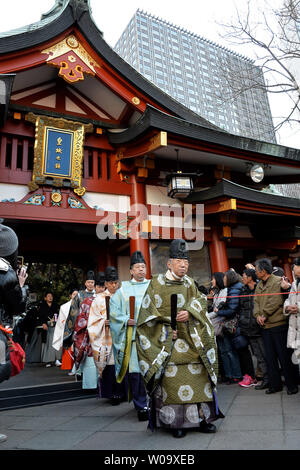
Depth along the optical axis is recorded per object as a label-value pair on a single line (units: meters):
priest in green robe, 3.17
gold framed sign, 7.46
